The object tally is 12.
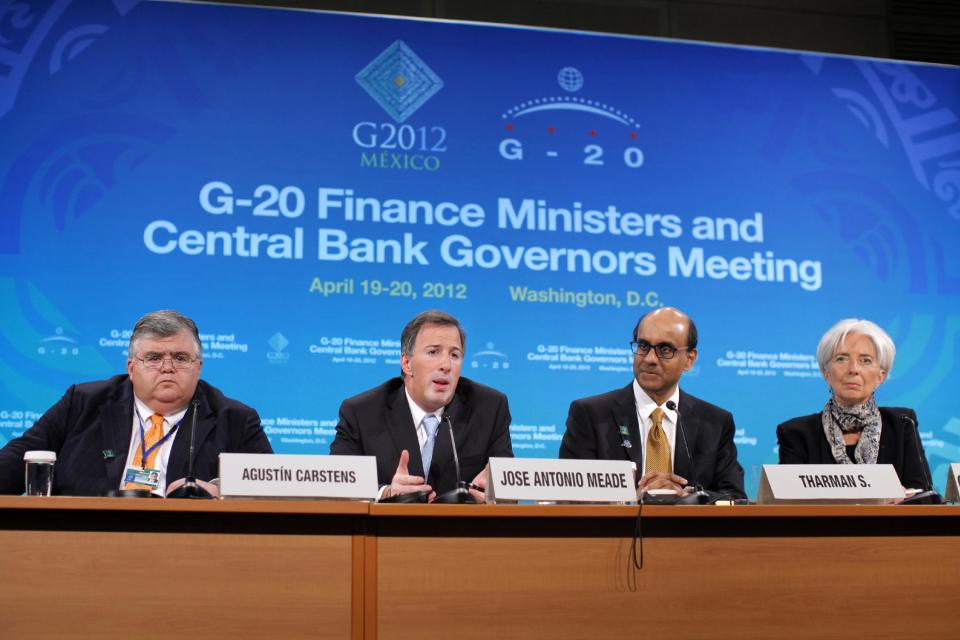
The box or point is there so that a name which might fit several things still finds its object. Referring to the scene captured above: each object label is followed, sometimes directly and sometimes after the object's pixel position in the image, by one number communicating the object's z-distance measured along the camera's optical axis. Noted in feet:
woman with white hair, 10.79
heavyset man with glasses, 9.64
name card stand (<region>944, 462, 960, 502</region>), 8.17
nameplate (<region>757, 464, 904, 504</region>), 7.50
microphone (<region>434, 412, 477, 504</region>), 7.26
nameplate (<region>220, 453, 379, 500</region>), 6.76
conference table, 6.21
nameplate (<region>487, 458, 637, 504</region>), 7.11
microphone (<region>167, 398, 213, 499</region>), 7.04
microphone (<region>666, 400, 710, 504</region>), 7.68
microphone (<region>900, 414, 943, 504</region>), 8.09
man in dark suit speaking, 10.27
